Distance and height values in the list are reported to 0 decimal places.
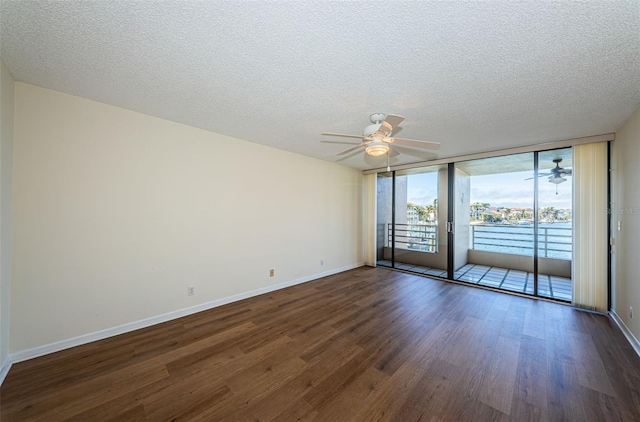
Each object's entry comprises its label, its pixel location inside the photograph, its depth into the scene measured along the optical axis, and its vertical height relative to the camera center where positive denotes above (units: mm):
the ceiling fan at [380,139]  2365 +792
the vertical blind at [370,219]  5844 -170
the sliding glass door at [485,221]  3732 -150
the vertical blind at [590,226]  3193 -174
